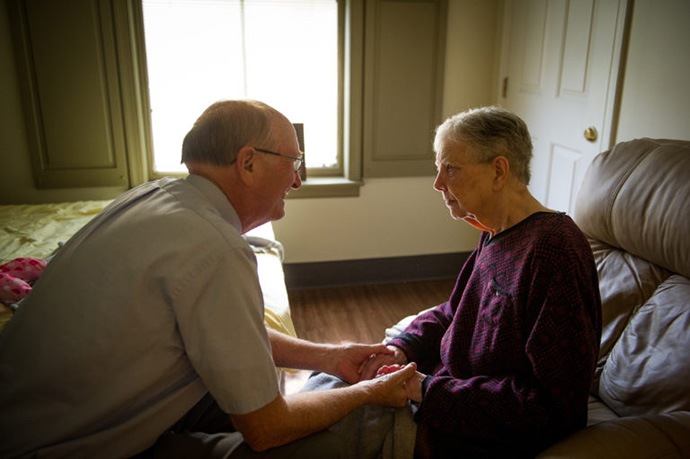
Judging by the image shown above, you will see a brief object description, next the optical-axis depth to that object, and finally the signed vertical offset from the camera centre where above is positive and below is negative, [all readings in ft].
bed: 5.82 -2.23
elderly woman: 3.48 -1.69
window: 9.73 +0.22
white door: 7.55 -0.13
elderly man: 3.06 -1.58
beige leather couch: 3.37 -1.84
